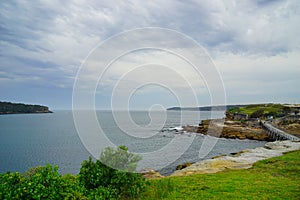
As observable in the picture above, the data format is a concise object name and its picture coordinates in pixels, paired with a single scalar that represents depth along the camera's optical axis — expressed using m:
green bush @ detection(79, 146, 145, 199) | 7.33
